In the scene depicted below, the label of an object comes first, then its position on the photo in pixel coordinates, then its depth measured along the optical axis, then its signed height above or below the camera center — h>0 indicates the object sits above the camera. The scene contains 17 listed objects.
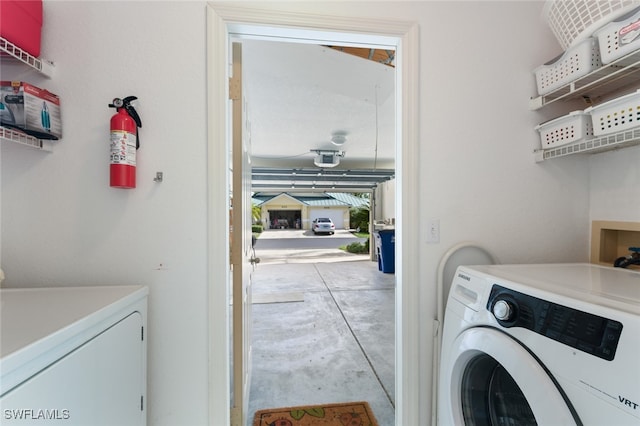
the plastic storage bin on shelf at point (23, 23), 0.98 +0.71
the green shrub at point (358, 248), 9.38 -1.18
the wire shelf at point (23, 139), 0.95 +0.28
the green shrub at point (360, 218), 14.96 -0.27
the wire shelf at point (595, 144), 1.03 +0.29
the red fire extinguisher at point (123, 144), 1.09 +0.27
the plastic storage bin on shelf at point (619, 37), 0.97 +0.65
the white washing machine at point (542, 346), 0.63 -0.37
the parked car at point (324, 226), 15.75 -0.71
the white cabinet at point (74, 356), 0.61 -0.39
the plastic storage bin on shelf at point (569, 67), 1.12 +0.65
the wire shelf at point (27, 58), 0.97 +0.59
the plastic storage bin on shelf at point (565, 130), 1.17 +0.38
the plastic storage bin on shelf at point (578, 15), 1.04 +0.81
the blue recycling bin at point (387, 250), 6.01 -0.79
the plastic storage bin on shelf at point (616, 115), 1.00 +0.38
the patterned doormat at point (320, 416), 1.75 -1.32
